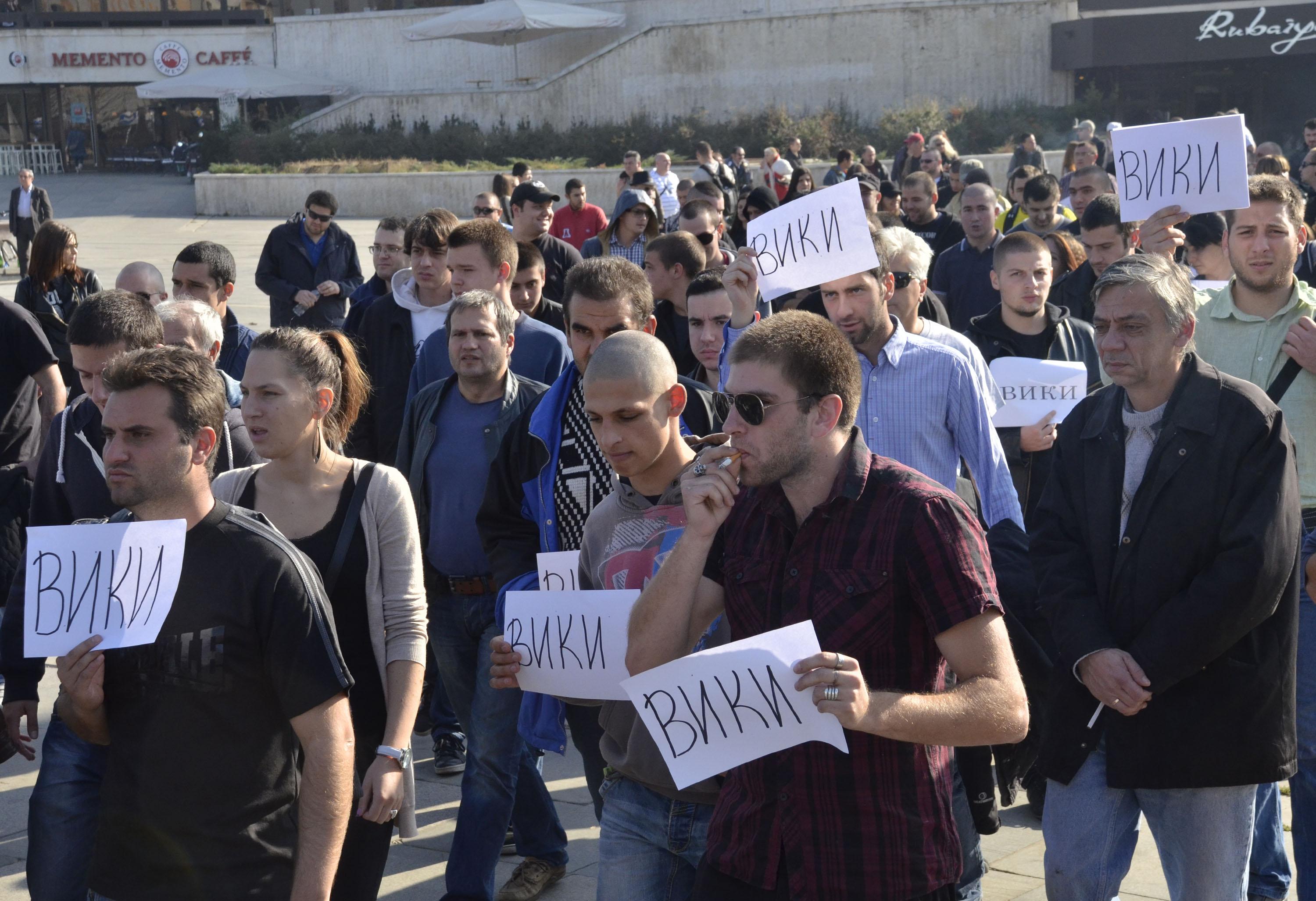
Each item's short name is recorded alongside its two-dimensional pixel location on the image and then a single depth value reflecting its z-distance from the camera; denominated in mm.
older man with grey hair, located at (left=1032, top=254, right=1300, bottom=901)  3500
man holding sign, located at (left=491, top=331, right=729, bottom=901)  3281
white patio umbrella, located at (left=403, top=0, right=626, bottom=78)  37781
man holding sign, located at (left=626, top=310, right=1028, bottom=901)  2648
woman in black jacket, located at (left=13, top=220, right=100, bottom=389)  8797
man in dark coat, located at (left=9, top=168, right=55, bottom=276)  22641
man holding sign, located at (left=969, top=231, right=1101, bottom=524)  6117
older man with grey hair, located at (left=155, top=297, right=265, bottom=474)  5105
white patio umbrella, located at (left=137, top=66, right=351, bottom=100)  39875
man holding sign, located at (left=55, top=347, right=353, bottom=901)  2945
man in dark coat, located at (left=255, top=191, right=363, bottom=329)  10578
